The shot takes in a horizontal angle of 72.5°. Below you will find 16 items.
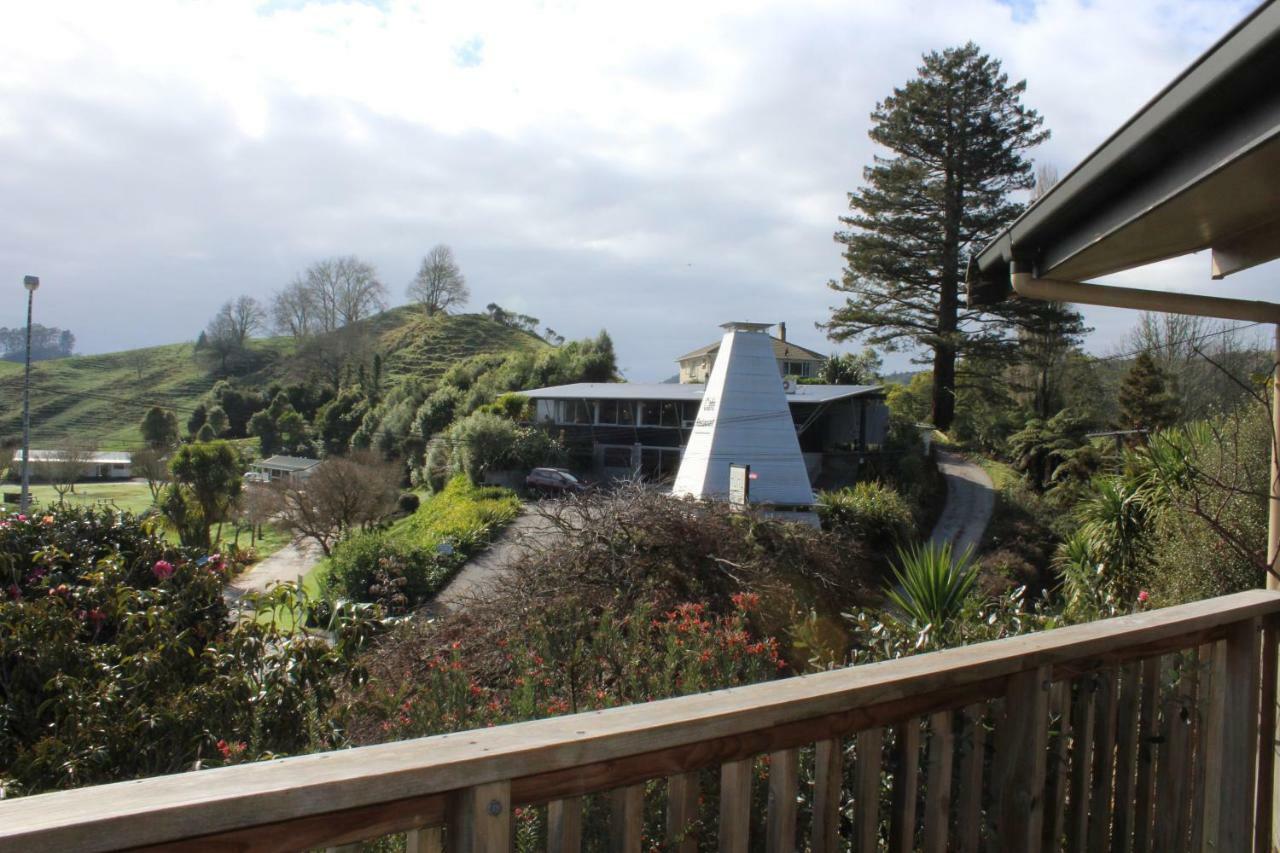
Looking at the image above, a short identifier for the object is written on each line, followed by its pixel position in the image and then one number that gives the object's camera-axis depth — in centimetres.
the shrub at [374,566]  1888
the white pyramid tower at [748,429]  2117
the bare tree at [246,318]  6738
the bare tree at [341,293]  7650
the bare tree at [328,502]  2877
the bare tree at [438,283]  10144
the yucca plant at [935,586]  587
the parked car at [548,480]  2990
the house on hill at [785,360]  5384
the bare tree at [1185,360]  1633
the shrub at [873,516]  1948
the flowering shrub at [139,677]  299
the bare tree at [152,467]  2900
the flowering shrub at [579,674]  338
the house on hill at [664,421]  3122
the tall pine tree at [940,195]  3067
